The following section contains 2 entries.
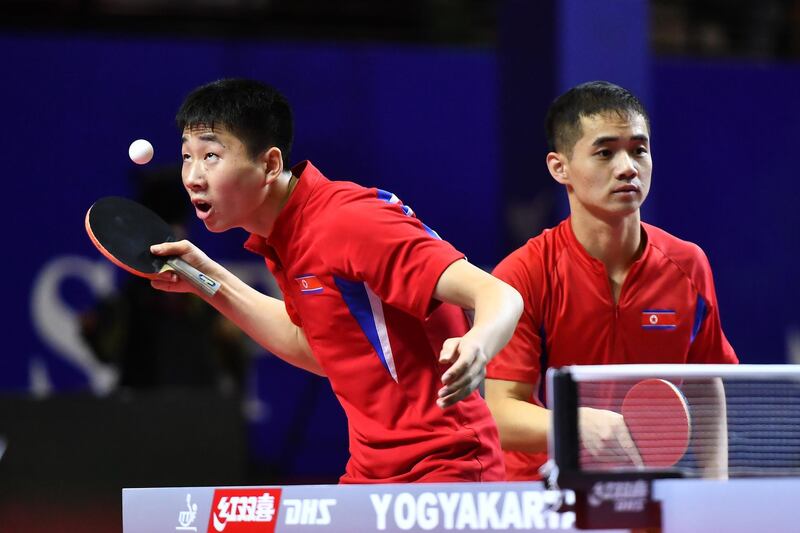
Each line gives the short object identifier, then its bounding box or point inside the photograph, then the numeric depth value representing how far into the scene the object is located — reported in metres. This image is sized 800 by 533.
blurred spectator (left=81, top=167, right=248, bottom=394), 14.55
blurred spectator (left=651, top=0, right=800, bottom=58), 19.47
